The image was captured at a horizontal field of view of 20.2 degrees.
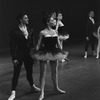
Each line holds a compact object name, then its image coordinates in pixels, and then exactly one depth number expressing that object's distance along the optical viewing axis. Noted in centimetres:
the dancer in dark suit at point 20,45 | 500
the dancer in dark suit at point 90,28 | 886
